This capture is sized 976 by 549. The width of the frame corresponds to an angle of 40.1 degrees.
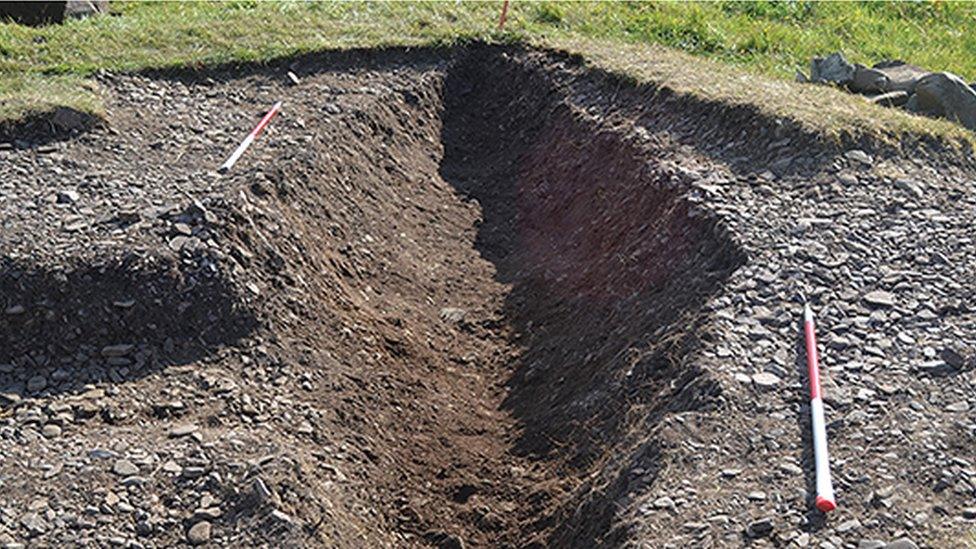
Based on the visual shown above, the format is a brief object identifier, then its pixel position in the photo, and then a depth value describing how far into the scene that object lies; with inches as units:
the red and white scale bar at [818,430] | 290.8
